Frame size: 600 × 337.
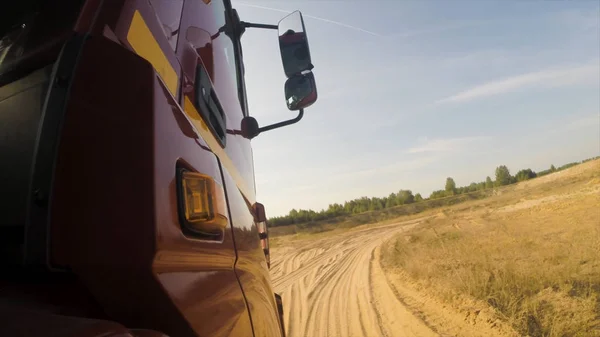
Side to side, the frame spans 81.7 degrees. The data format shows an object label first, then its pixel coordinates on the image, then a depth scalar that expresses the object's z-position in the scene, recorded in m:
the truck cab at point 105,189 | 0.59
